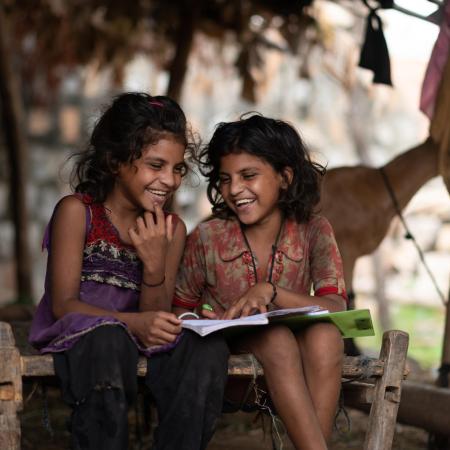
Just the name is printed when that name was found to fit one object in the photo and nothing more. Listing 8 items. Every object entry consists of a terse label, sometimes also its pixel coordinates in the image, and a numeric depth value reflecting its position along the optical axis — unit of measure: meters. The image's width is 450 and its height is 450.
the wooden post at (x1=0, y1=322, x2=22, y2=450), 5.29
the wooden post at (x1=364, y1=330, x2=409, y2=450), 6.06
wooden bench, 5.32
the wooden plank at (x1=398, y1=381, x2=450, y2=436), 7.77
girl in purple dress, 5.33
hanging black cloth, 9.90
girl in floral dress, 6.55
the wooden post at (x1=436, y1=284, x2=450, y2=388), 8.56
